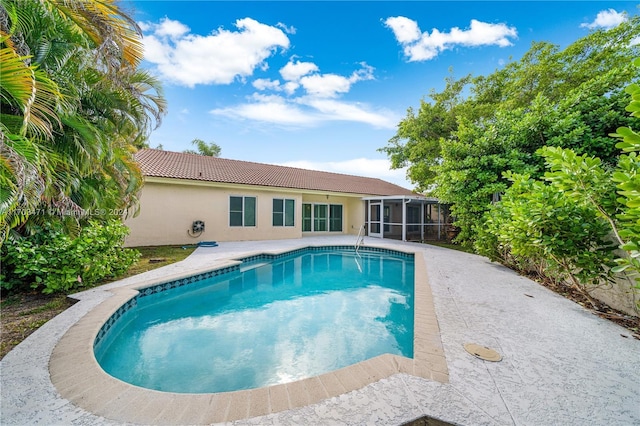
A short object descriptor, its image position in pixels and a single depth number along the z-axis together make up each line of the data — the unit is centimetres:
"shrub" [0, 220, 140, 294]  456
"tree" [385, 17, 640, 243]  719
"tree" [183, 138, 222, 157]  3244
